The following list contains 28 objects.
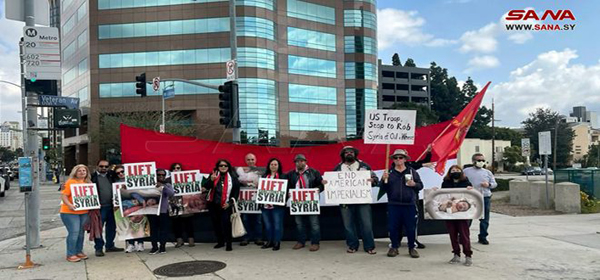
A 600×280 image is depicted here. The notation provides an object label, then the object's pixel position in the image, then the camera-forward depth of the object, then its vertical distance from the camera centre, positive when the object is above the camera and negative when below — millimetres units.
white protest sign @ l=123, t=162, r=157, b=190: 8188 -569
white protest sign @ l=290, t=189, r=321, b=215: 8305 -1119
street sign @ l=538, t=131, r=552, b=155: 15734 -202
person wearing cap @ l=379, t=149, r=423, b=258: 7594 -976
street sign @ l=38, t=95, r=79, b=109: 9492 +926
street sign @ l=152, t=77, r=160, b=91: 23431 +3151
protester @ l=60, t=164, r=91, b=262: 7809 -1278
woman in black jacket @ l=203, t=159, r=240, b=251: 8414 -940
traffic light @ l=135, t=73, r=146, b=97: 19109 +2487
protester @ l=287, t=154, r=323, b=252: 8336 -790
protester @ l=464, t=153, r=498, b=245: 8531 -817
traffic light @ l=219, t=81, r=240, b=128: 13102 +1109
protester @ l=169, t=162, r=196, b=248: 8805 -1657
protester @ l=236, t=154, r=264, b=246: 8930 -792
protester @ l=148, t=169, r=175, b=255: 8367 -1433
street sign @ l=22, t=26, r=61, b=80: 9148 +1887
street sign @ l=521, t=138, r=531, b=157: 23944 -502
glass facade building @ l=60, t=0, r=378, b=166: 51156 +9661
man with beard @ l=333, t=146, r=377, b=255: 8047 -1365
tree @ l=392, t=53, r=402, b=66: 109881 +19339
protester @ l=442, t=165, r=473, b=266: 7004 -1397
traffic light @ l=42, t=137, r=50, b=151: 26641 +126
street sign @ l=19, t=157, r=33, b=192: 8078 -518
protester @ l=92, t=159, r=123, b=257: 8367 -1070
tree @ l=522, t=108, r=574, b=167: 76562 +1353
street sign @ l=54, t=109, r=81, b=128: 9170 +546
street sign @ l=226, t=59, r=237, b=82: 13195 +2114
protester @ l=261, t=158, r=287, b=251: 8422 -1405
